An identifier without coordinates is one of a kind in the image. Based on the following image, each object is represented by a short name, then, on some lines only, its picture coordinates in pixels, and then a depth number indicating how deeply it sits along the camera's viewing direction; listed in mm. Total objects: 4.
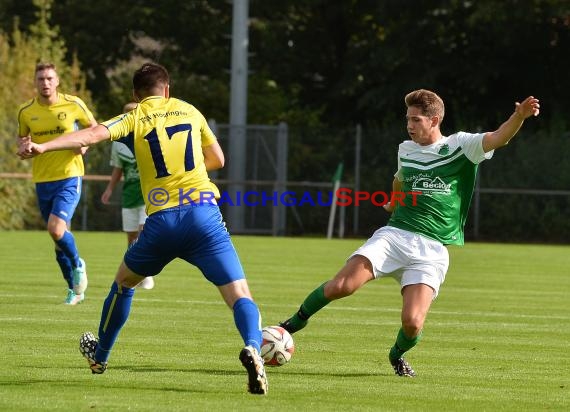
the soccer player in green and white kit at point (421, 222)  17812
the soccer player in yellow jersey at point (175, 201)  15977
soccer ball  17937
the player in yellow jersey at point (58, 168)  27187
